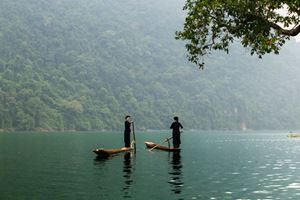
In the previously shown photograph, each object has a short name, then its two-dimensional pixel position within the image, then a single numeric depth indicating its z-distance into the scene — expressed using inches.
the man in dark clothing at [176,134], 1610.5
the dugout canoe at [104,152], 1507.1
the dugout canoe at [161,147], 1741.6
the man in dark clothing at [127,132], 1585.0
